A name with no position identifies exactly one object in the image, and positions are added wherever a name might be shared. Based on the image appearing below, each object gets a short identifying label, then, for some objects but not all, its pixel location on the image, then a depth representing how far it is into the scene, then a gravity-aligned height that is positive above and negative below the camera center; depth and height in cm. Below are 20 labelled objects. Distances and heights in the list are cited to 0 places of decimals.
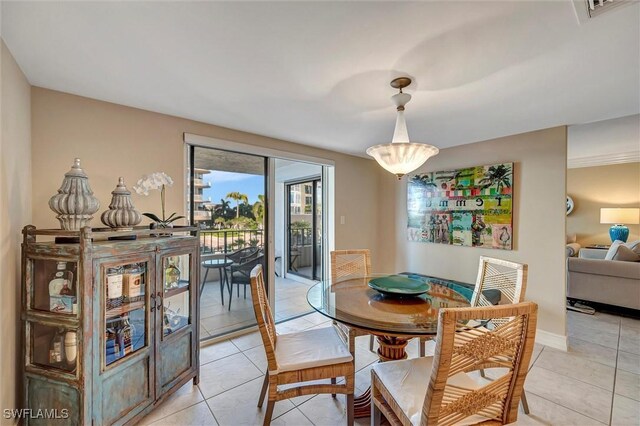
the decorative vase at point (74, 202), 144 +5
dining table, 141 -61
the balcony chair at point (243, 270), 304 -67
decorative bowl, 179 -53
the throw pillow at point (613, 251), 369 -55
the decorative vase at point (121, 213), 166 -1
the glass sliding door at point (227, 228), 269 -18
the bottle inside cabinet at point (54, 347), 143 -74
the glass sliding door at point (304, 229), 476 -32
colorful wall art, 303 +7
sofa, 322 -89
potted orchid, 190 +21
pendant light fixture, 174 +41
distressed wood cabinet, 135 -65
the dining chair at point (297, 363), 148 -87
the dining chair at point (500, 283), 180 -54
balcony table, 279 -60
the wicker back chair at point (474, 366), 95 -60
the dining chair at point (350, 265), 255 -52
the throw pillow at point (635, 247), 371 -51
